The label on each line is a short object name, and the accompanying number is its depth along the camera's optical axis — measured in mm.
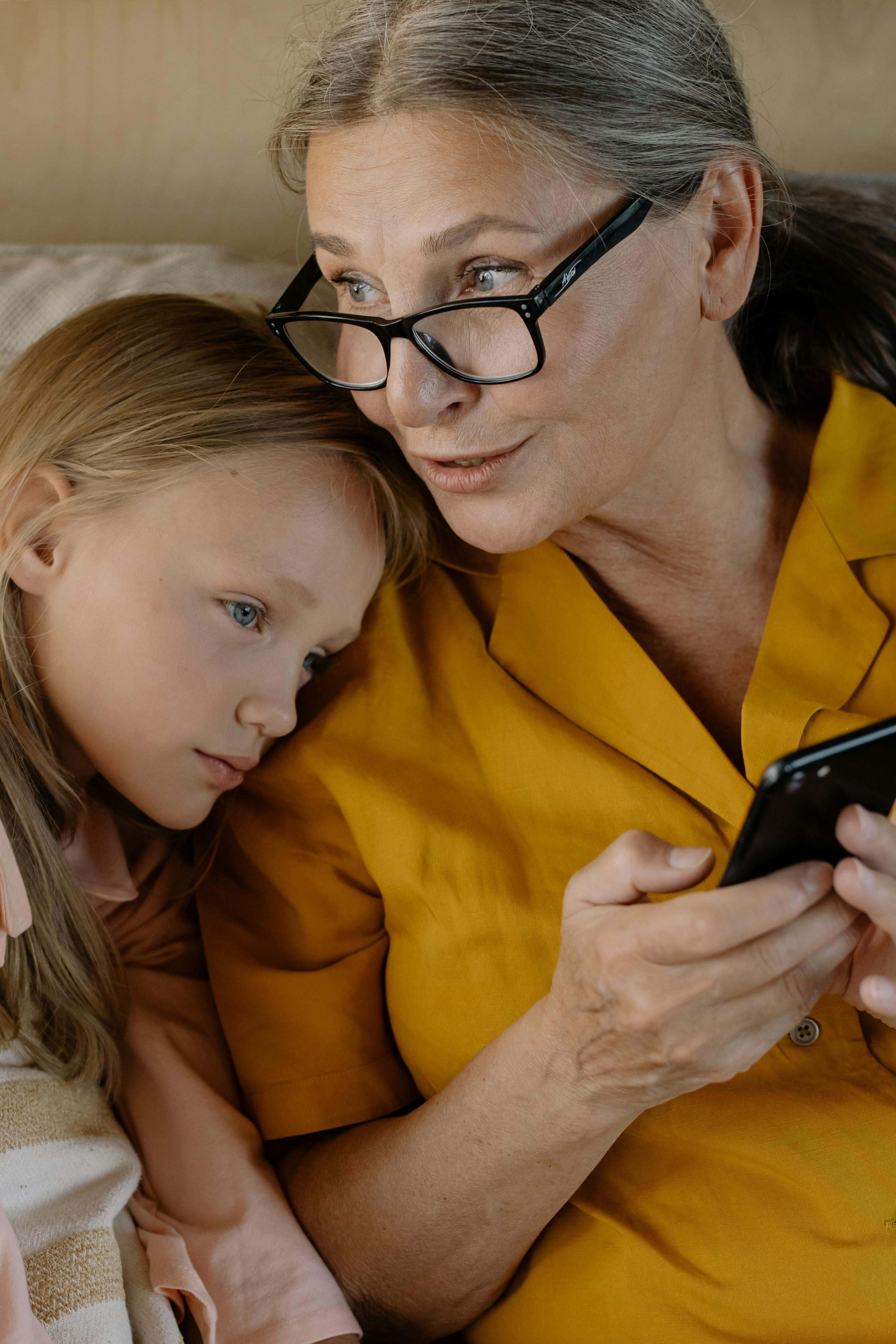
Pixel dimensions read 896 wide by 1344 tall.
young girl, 1240
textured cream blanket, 1055
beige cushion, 1603
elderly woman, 1041
